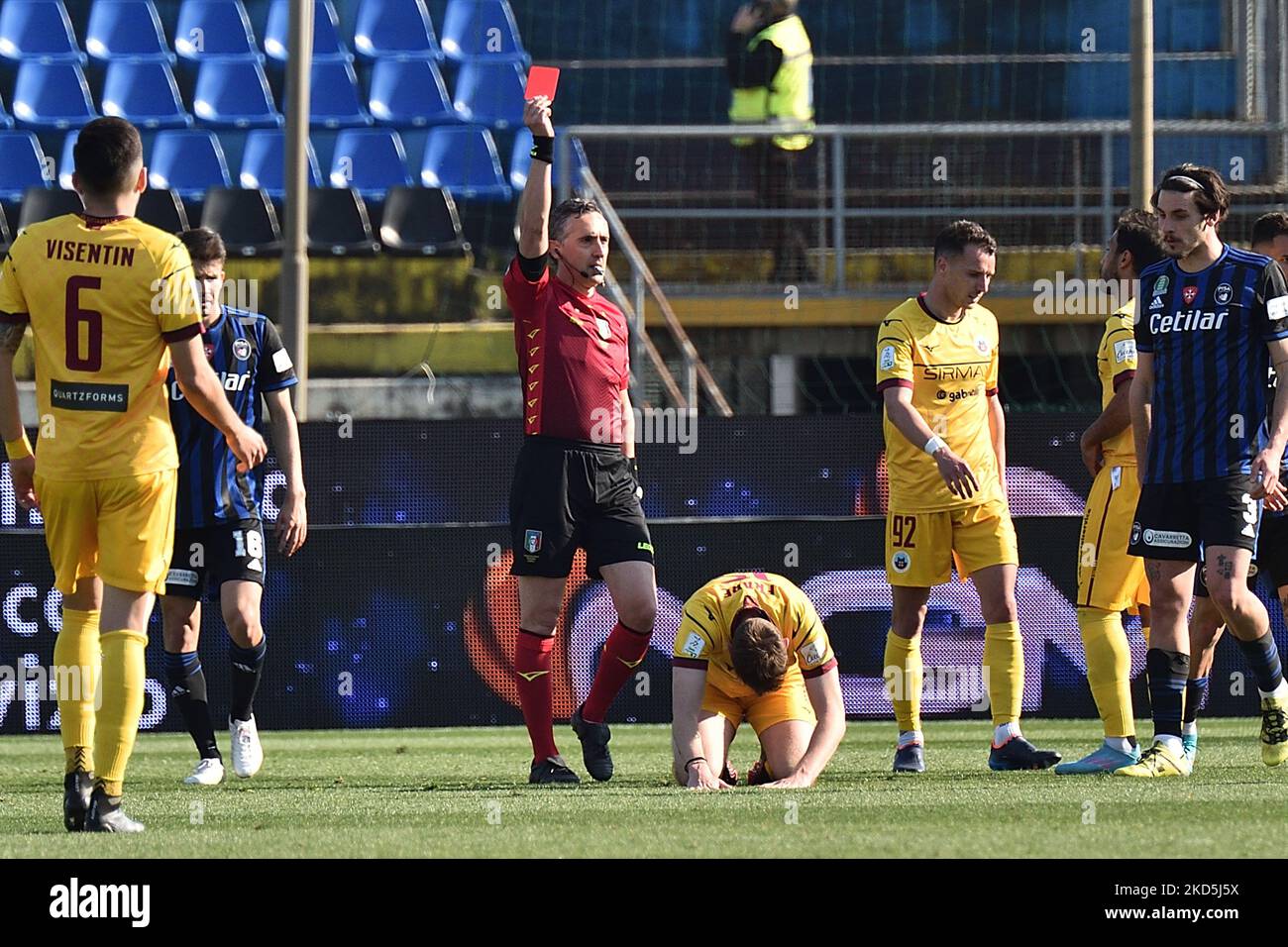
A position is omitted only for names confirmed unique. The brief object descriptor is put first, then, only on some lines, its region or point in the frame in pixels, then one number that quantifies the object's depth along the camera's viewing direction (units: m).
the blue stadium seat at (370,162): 15.91
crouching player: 5.64
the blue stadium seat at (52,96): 16.33
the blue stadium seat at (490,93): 16.14
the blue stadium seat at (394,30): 16.86
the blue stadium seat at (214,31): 16.97
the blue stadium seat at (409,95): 16.53
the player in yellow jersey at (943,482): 6.59
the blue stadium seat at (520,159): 15.07
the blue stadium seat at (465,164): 15.45
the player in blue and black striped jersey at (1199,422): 5.76
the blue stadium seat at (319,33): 16.78
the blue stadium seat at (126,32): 16.89
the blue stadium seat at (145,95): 16.56
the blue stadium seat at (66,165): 15.47
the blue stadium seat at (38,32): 16.83
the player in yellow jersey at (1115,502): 6.45
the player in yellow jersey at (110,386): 4.81
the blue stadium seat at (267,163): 16.06
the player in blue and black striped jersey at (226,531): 6.76
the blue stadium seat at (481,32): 16.42
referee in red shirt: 6.28
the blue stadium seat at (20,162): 15.93
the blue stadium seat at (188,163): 15.99
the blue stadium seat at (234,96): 16.59
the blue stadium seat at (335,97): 16.47
